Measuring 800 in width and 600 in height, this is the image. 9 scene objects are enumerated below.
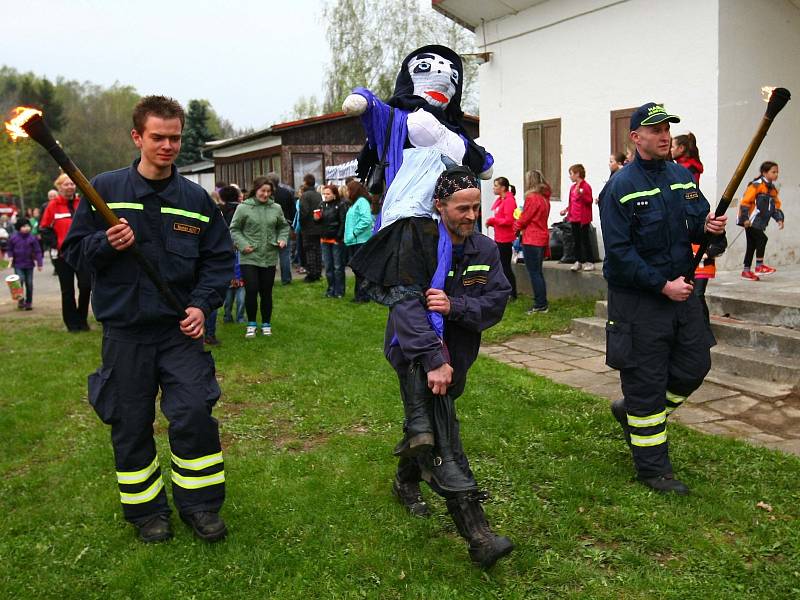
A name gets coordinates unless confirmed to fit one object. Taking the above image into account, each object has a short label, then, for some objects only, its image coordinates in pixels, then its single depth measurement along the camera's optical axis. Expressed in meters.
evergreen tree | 50.69
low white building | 10.02
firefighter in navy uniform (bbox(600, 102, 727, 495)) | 4.44
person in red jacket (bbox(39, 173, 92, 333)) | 9.83
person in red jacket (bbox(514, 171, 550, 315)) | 10.64
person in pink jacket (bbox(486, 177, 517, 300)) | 11.24
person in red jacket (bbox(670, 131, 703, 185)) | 6.95
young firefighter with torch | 3.84
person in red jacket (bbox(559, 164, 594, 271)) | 11.28
